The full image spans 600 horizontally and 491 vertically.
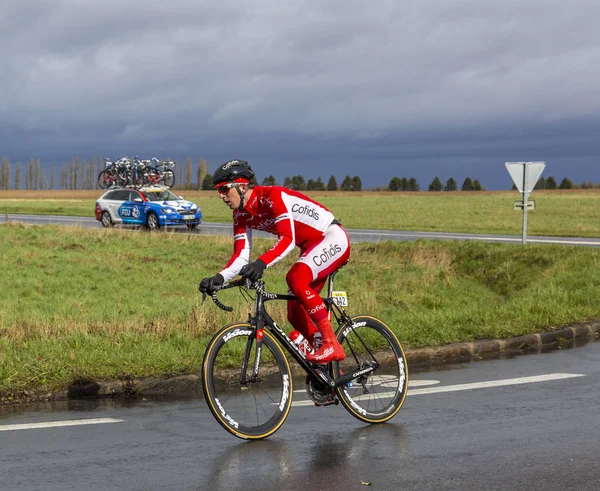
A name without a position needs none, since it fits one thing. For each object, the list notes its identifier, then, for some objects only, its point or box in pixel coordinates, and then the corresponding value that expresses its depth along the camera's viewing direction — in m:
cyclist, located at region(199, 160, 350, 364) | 5.98
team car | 32.62
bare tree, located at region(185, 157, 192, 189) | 145.88
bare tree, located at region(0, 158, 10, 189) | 180.62
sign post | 19.89
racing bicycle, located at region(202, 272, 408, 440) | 5.95
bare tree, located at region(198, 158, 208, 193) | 116.91
